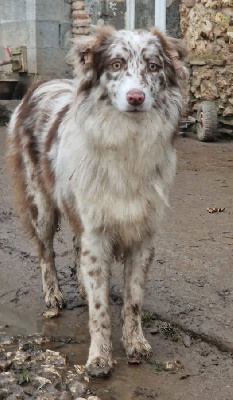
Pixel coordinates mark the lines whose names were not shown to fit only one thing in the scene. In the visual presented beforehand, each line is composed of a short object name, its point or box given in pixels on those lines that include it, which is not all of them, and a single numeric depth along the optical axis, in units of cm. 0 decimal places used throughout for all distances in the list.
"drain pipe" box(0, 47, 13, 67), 1143
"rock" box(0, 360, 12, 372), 330
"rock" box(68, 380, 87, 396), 315
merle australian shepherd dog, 329
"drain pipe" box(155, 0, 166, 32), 992
